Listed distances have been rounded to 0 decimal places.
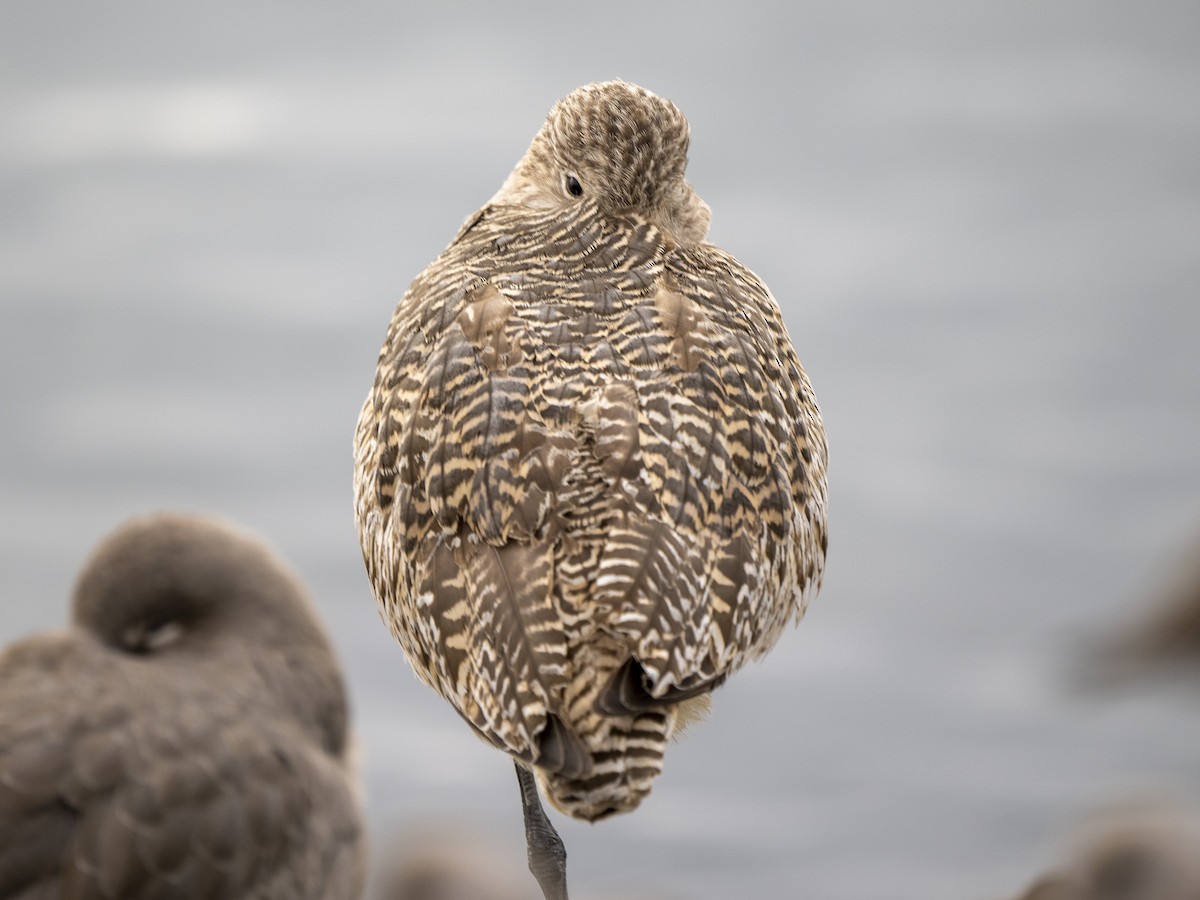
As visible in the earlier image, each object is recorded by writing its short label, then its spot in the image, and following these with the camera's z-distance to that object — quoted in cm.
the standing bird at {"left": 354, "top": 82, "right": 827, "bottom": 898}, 1623
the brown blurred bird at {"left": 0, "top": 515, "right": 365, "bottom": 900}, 1786
